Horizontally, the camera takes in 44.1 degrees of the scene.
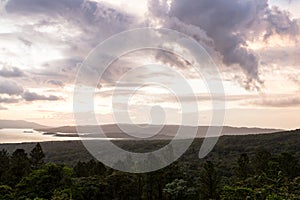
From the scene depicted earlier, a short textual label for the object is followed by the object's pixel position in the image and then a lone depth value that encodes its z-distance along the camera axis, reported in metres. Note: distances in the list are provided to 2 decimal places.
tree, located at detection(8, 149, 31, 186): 47.71
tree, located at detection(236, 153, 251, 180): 50.07
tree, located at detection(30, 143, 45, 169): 55.94
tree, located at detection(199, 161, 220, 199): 45.78
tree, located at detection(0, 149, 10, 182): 51.40
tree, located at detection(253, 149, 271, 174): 49.19
